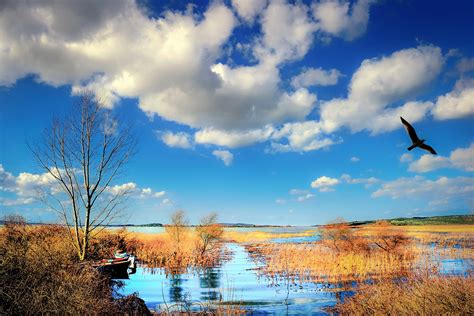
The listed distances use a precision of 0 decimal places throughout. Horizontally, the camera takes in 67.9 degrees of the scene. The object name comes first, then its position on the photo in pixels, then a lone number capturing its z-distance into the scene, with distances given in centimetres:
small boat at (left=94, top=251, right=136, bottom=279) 1789
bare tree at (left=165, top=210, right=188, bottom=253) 3728
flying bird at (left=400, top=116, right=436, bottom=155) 729
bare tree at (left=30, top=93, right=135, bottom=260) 1357
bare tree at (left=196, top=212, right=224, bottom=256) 3591
